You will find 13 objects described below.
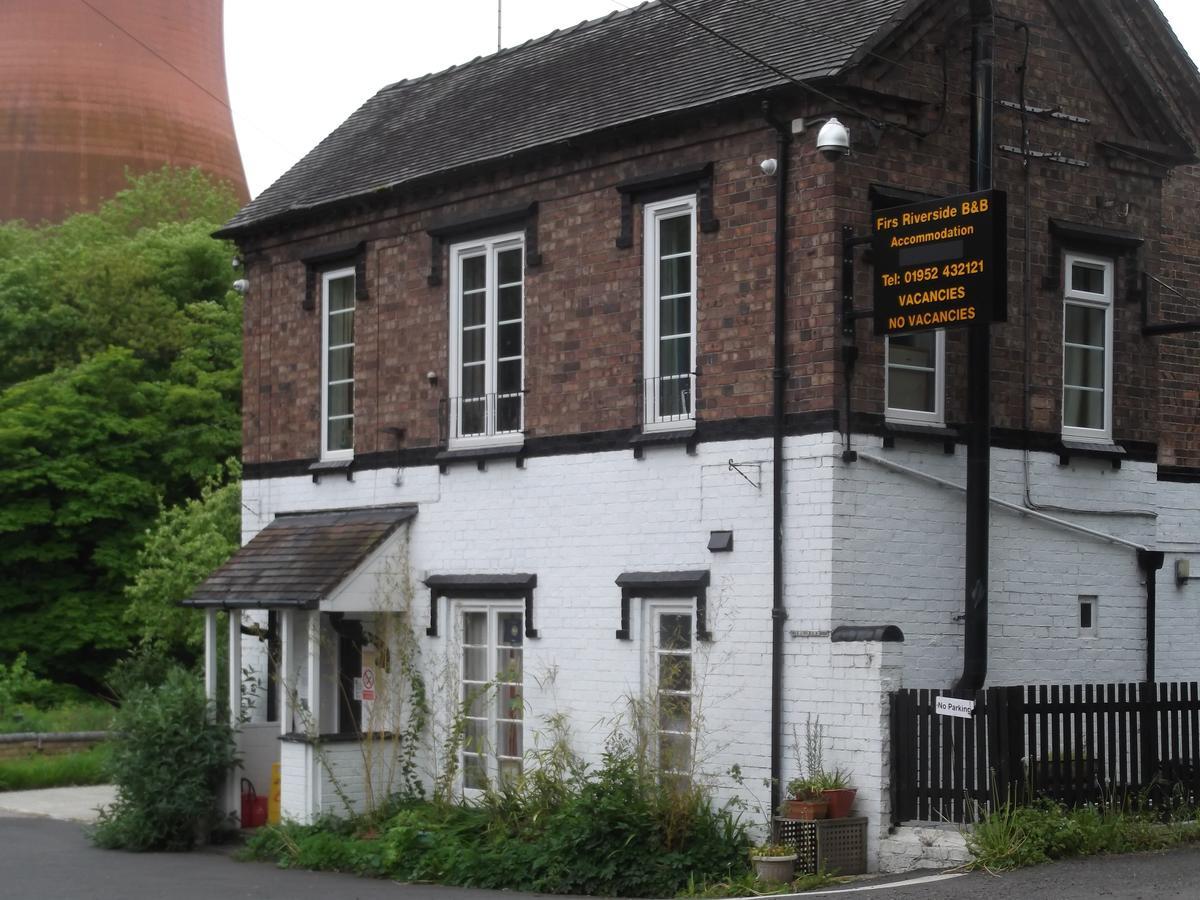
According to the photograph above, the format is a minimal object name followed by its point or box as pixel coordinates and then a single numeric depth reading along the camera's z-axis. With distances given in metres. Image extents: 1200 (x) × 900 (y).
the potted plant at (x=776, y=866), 14.21
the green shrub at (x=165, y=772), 19.11
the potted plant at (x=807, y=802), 14.34
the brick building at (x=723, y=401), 15.40
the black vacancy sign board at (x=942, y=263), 14.54
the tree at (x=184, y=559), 29.44
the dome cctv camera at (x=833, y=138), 14.87
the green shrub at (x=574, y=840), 15.05
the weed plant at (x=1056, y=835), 13.59
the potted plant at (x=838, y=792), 14.41
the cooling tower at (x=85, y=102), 52.25
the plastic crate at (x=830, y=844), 14.25
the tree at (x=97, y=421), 36.41
